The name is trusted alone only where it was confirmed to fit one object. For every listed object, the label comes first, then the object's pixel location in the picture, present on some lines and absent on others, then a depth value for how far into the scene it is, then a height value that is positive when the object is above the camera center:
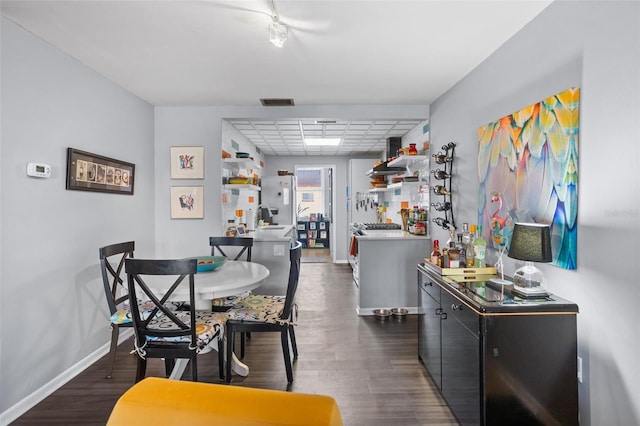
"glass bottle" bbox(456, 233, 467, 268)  2.32 -0.28
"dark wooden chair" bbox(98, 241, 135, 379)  2.38 -0.71
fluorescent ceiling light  5.45 +1.24
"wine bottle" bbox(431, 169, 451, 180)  3.32 +0.40
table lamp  1.61 -0.21
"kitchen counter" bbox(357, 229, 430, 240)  3.91 -0.30
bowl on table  2.53 -0.43
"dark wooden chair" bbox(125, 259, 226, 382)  1.89 -0.75
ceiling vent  3.59 +1.27
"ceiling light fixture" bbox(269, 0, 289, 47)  1.92 +1.09
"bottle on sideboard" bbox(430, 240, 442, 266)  2.35 -0.33
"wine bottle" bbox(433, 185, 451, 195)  3.31 +0.23
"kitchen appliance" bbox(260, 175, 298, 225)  6.47 +0.34
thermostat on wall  2.12 +0.28
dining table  2.07 -0.50
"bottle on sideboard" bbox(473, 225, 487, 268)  2.22 -0.27
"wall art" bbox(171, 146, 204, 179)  3.79 +0.56
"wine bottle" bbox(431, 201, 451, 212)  3.34 +0.07
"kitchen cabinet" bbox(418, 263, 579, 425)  1.58 -0.74
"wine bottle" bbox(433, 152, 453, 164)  3.31 +0.56
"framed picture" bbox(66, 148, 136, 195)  2.49 +0.33
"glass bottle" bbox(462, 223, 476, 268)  2.34 -0.23
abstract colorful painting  1.71 +0.25
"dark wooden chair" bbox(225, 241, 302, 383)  2.37 -0.81
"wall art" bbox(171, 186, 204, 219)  3.79 +0.11
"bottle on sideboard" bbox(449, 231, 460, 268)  2.25 -0.32
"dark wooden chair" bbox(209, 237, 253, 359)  2.61 -0.47
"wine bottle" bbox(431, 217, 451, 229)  3.31 -0.11
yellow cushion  0.83 -0.53
